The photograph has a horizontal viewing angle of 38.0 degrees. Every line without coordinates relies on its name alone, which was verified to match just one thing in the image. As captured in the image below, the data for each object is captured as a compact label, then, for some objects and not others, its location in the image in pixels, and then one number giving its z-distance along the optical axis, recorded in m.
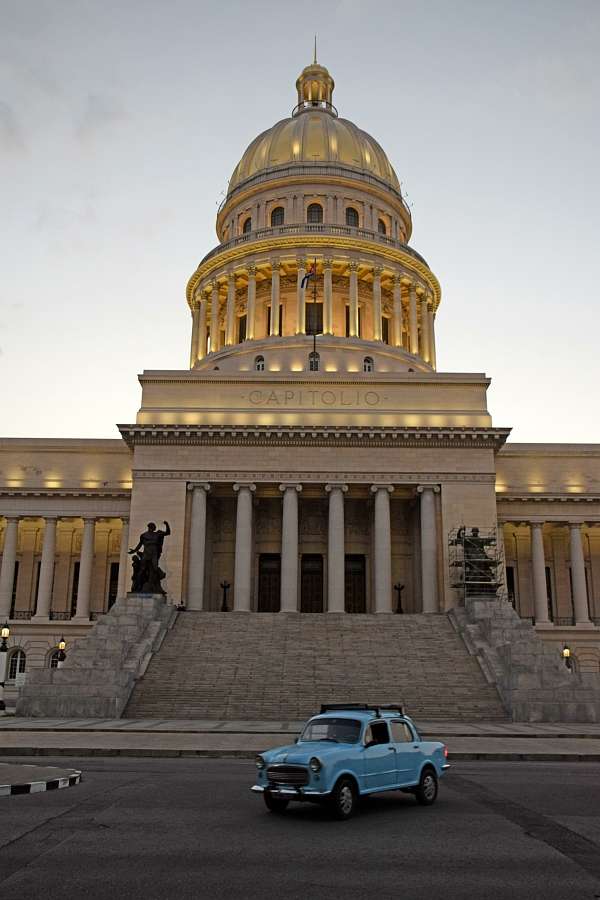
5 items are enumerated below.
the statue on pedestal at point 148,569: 40.84
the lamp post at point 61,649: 48.92
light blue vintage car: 11.66
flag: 60.28
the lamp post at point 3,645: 35.97
